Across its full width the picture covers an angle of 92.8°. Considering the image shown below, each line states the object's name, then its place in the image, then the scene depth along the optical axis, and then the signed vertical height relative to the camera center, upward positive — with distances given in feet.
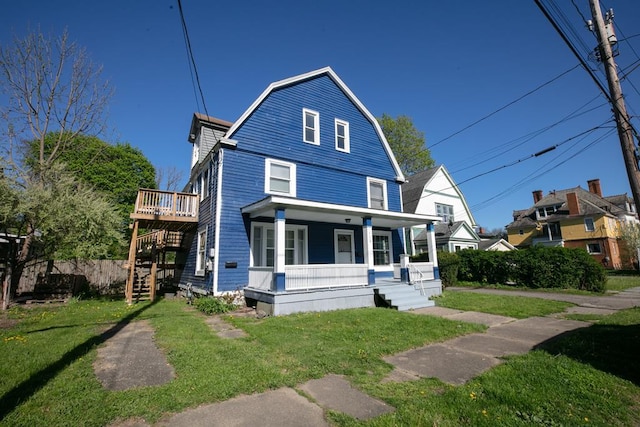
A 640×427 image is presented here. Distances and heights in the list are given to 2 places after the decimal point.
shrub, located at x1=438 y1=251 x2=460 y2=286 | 61.46 -0.23
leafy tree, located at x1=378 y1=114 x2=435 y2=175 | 115.03 +47.39
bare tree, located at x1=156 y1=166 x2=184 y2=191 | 116.06 +34.11
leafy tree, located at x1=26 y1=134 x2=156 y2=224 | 93.97 +33.13
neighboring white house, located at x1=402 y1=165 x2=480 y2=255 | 76.79 +15.83
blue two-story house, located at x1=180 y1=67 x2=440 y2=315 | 34.42 +9.00
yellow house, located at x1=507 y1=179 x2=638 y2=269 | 103.63 +15.67
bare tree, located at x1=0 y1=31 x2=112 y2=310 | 36.60 +19.33
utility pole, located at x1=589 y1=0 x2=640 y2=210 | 22.04 +12.28
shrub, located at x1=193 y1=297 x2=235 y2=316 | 33.32 -3.95
